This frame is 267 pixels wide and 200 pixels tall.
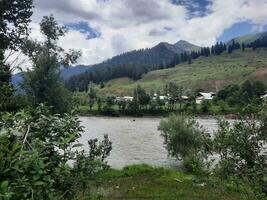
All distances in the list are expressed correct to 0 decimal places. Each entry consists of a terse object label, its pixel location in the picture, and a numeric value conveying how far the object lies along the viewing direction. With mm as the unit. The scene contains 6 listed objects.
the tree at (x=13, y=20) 13023
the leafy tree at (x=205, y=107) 75263
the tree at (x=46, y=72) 21334
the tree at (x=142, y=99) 79156
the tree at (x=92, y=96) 88610
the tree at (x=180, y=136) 24779
